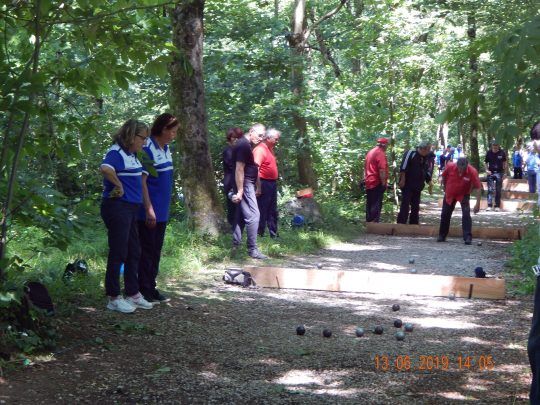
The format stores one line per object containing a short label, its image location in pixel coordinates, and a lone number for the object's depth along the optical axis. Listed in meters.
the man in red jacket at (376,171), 17.95
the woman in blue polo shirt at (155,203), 8.36
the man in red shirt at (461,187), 15.65
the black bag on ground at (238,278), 10.25
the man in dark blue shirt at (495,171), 23.52
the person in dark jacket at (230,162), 13.54
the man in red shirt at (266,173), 13.66
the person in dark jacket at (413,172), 18.33
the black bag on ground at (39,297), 6.87
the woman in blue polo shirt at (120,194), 7.54
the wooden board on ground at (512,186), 33.05
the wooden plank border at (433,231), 17.41
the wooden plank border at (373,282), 9.95
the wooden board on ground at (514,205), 24.69
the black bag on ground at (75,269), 8.82
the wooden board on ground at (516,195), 29.56
